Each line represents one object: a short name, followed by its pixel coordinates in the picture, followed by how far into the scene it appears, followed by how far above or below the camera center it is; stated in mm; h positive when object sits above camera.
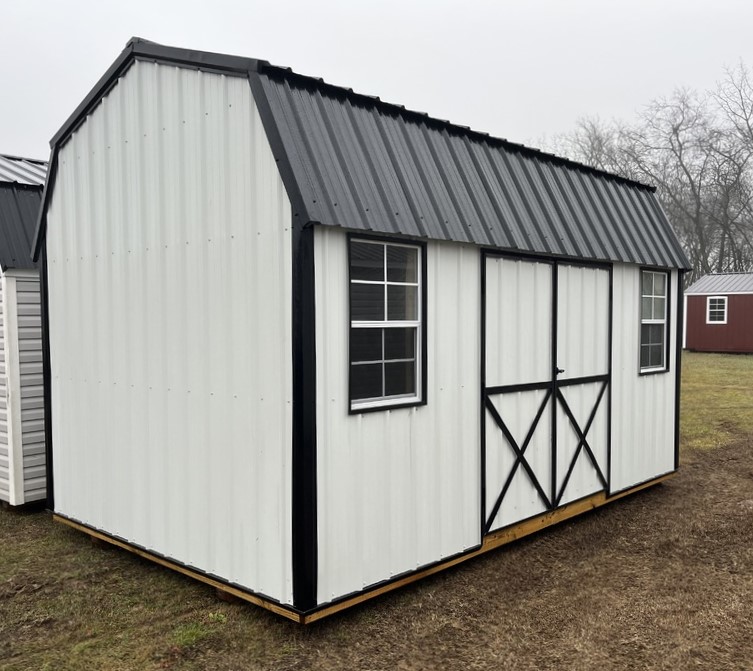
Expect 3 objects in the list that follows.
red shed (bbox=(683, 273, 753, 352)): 25922 +94
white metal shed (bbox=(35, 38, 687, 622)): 4184 -111
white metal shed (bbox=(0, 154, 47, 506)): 6805 -563
